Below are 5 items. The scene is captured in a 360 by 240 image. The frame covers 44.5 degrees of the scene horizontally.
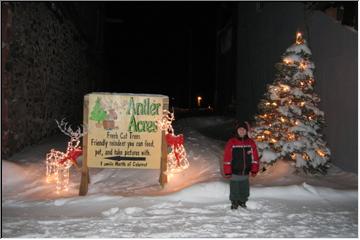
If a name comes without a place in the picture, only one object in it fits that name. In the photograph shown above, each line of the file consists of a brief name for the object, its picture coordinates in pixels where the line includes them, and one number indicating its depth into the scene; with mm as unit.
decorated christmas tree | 10453
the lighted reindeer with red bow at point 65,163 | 9561
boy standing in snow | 7082
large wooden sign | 8570
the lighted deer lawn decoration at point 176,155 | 10005
